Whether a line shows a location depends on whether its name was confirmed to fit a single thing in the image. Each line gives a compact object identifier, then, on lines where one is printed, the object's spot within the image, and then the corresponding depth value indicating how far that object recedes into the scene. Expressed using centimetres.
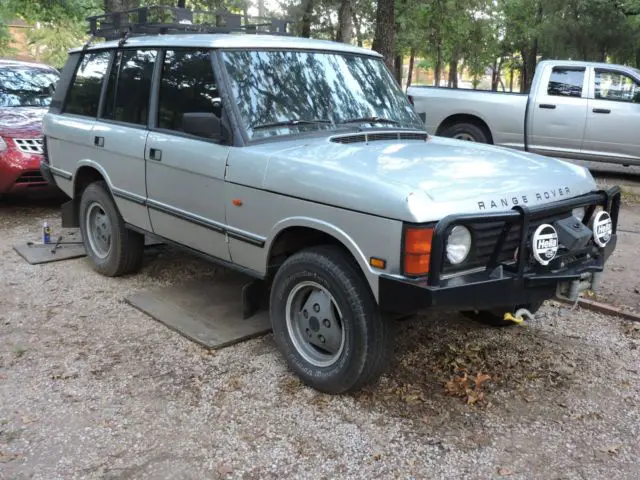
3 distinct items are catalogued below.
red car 778
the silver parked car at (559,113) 1027
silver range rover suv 318
